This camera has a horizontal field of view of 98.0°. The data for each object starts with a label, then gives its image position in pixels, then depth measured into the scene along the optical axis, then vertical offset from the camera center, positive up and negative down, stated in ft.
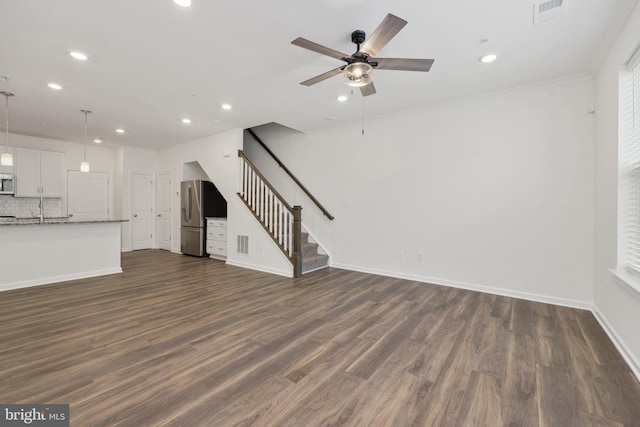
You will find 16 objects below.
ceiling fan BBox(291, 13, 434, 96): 7.09 +4.33
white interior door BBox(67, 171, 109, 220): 22.84 +1.50
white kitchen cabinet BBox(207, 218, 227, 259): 20.84 -1.94
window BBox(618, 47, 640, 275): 8.02 +1.24
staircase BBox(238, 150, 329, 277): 16.16 -0.45
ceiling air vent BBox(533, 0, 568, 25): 7.26 +5.43
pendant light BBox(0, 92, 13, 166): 13.74 +2.68
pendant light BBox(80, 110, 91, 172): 15.80 +2.92
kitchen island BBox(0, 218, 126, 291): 13.44 -2.06
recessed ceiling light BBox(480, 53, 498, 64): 9.75 +5.49
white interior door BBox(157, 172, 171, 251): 25.43 +0.12
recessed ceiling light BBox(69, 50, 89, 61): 9.62 +5.55
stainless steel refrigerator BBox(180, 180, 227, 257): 22.04 +0.10
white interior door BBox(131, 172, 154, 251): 25.03 +0.22
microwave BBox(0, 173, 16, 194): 19.00 +2.02
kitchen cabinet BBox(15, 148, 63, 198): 19.58 +2.90
